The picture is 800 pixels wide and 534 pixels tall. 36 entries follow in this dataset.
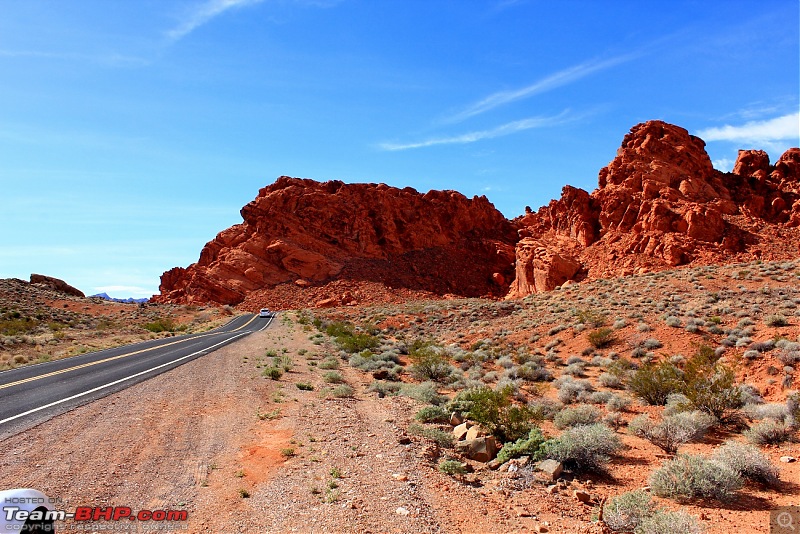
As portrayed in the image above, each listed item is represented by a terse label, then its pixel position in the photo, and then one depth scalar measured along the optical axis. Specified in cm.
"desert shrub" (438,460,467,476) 714
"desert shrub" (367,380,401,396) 1370
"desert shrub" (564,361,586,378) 1638
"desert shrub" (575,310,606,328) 2240
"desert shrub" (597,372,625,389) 1413
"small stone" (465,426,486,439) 873
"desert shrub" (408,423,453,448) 862
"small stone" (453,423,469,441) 904
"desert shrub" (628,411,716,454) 835
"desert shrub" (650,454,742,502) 607
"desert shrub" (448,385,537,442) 878
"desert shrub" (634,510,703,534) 484
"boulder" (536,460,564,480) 707
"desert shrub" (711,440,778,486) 655
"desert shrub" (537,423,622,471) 743
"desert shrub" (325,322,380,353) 2400
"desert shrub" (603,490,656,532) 532
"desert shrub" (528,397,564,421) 1009
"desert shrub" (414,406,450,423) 1025
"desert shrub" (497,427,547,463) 778
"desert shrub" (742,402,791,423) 918
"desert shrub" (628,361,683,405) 1162
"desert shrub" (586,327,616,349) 1991
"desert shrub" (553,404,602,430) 971
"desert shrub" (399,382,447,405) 1206
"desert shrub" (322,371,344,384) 1516
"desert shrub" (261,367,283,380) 1519
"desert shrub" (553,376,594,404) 1267
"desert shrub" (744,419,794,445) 823
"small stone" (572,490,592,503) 631
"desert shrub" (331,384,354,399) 1291
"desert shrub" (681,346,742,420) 989
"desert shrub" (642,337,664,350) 1794
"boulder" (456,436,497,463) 801
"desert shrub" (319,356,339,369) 1828
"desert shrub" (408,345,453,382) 1623
